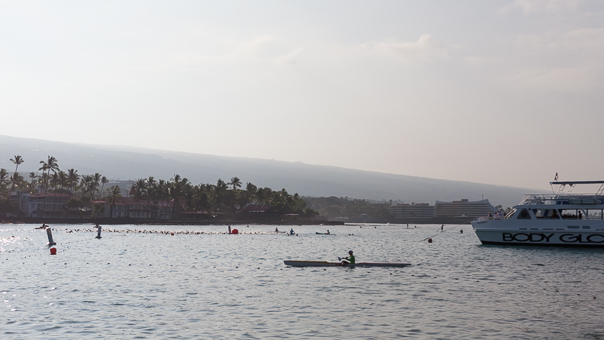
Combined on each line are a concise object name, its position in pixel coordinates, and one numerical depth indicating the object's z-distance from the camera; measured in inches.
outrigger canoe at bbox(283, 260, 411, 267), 2073.1
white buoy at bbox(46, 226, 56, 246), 3172.0
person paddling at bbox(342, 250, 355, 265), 2055.9
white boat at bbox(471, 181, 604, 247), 2910.9
